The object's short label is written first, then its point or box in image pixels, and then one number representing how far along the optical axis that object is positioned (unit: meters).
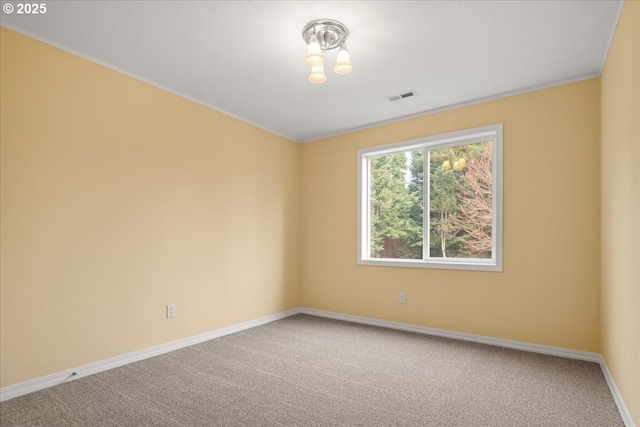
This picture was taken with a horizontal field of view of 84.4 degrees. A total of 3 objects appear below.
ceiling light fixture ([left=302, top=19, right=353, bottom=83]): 2.34
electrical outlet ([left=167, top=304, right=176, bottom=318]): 3.37
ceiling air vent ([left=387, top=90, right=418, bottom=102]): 3.53
